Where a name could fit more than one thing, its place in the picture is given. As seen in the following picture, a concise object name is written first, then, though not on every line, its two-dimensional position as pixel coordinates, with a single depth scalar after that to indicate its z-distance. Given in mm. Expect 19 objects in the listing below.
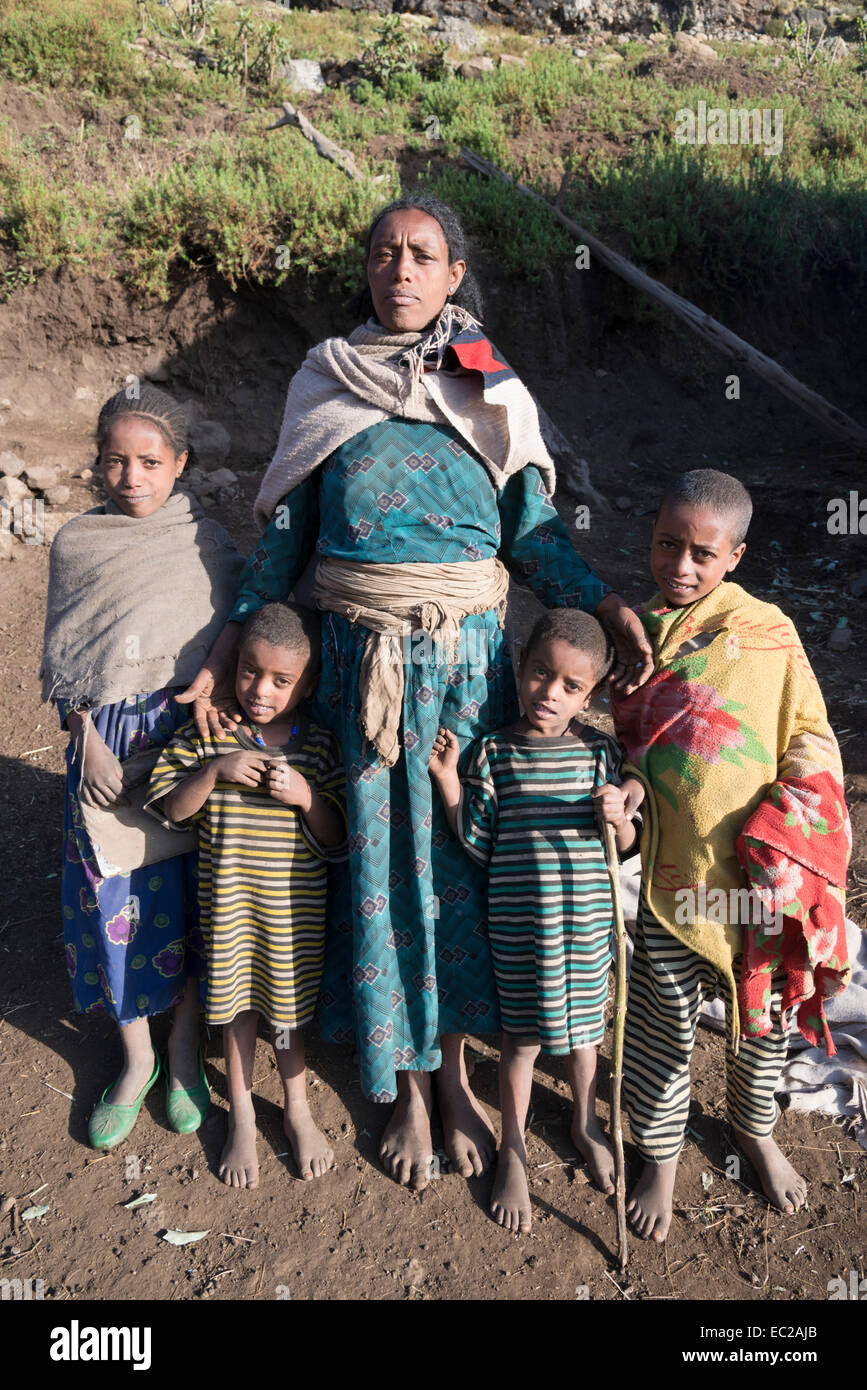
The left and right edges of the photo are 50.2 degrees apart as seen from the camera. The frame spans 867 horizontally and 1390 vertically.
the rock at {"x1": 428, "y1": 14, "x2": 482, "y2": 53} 13070
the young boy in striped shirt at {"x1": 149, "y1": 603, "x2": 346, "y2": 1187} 2154
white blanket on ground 2570
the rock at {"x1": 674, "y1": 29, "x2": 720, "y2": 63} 11909
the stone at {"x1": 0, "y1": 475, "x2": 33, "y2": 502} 5781
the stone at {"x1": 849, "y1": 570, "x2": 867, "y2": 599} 5640
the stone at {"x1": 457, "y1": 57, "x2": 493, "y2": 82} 10890
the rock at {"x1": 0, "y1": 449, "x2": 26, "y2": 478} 5938
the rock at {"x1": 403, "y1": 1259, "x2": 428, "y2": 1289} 2115
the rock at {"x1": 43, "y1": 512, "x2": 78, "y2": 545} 5633
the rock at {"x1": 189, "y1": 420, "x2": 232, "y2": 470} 6809
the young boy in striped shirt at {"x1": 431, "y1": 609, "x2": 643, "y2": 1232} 2105
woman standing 2119
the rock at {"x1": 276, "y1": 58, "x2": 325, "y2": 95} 9961
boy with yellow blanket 2047
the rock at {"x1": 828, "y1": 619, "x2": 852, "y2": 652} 5051
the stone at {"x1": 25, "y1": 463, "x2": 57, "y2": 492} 5922
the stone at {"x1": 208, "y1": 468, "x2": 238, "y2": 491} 6410
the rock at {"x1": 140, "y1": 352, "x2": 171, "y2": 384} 7223
